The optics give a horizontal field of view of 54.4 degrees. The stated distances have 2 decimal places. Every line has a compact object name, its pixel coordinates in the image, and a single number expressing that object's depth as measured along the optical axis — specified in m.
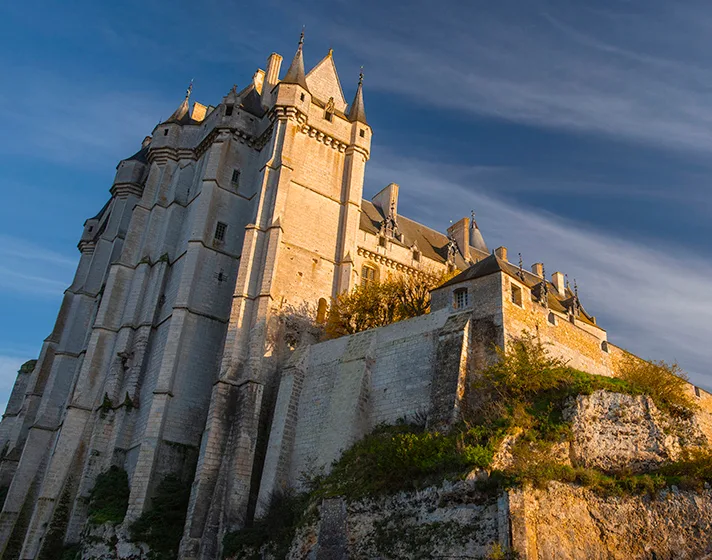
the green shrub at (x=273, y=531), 19.14
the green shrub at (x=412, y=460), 16.66
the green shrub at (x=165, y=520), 22.00
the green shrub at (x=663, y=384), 19.45
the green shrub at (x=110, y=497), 23.42
